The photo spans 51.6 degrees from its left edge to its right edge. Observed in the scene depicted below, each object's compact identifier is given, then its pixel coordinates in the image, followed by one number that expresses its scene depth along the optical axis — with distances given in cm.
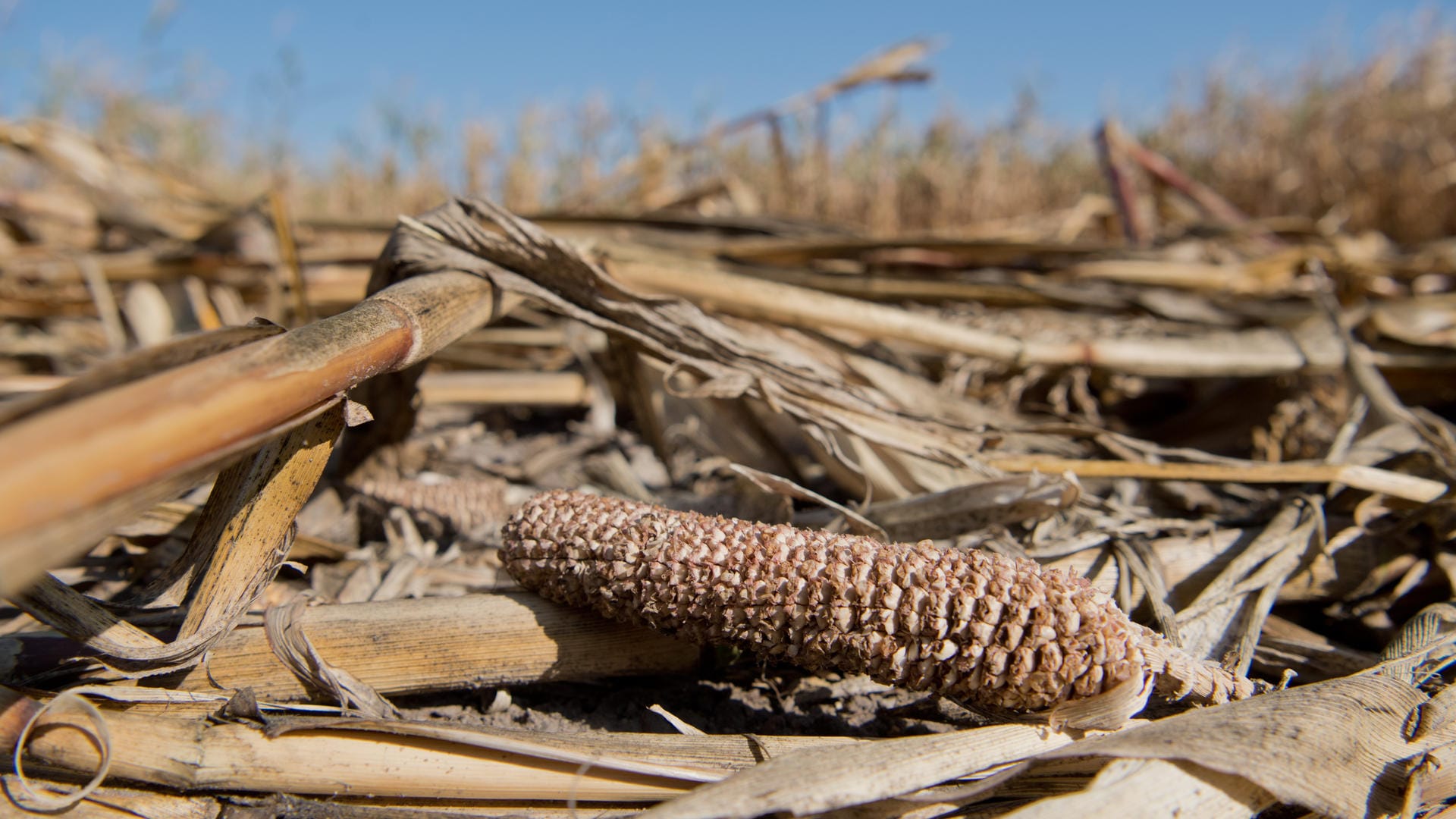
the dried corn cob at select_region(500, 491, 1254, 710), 34
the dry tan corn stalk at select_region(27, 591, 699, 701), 38
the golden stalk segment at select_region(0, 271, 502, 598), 28
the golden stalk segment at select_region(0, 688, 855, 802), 35
